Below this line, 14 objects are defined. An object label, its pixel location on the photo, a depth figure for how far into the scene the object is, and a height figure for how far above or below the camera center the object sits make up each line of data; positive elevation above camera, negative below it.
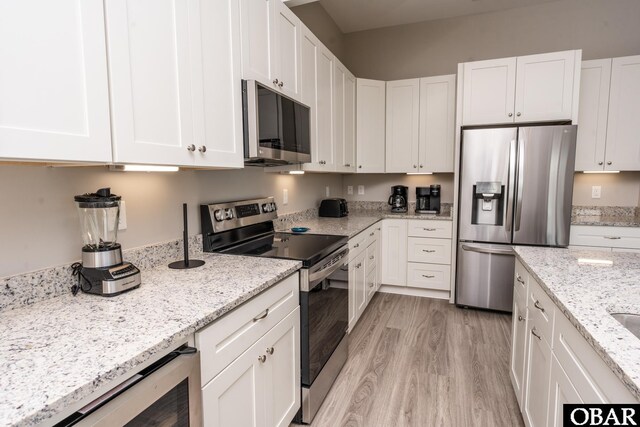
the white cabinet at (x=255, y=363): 1.06 -0.66
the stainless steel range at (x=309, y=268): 1.69 -0.46
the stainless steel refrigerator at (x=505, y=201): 2.83 -0.14
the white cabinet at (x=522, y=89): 2.91 +0.85
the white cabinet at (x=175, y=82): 1.03 +0.37
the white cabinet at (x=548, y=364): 0.89 -0.60
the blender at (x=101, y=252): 1.15 -0.24
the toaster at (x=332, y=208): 3.36 -0.24
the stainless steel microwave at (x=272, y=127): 1.60 +0.30
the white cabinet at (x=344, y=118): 3.01 +0.63
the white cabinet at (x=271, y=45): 1.65 +0.76
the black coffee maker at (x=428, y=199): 3.71 -0.16
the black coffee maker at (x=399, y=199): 3.85 -0.17
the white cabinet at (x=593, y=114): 3.07 +0.64
